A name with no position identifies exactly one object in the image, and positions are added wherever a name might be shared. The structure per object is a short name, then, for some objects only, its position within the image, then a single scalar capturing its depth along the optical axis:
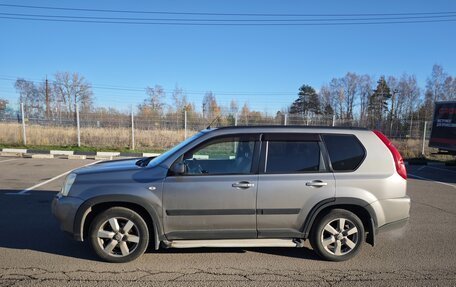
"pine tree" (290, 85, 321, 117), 72.44
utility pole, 56.83
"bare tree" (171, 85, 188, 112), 59.03
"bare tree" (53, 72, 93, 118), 62.47
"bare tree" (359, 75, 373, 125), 77.62
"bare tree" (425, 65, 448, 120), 65.88
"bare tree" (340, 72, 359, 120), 78.56
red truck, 15.32
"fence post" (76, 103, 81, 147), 19.05
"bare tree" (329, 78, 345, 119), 77.84
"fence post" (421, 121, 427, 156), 20.19
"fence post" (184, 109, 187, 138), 19.88
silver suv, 4.27
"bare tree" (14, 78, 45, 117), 62.54
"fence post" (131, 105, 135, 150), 19.39
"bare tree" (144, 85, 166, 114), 60.15
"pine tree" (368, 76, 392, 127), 70.94
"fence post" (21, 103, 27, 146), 19.31
